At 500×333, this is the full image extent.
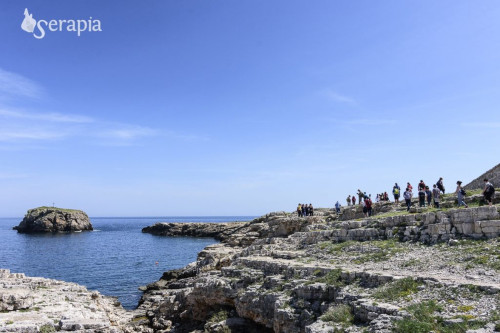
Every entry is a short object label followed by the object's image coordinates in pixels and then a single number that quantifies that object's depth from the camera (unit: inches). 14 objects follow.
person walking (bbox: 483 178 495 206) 826.2
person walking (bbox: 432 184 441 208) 1010.7
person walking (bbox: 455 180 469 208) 904.9
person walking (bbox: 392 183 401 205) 1349.7
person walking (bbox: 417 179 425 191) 1129.2
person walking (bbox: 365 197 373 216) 1266.0
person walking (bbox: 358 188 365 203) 1651.6
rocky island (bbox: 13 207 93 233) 5255.9
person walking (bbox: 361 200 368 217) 1307.8
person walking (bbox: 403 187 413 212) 1096.1
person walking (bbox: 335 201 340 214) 1742.1
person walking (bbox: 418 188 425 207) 1087.6
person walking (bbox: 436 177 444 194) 1151.6
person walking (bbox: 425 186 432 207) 1087.4
